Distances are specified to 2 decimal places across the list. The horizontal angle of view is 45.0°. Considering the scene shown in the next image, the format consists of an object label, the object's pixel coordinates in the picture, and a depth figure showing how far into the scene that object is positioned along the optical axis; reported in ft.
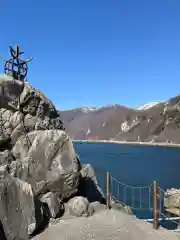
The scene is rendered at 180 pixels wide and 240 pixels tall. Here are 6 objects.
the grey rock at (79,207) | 22.80
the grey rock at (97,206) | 24.20
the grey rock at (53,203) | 22.48
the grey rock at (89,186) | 27.84
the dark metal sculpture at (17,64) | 30.93
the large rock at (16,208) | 19.40
